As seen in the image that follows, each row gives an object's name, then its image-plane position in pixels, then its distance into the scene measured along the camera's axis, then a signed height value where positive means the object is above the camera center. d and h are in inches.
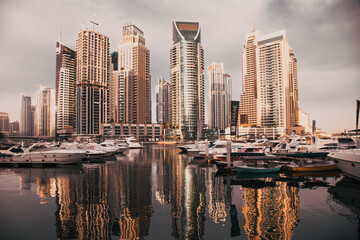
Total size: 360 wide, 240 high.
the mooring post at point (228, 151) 1319.0 -155.5
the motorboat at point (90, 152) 2001.2 -244.6
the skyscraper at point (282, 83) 7751.0 +1417.4
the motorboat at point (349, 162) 928.9 -162.3
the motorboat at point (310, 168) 1258.0 -243.0
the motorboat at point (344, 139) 3924.7 -266.0
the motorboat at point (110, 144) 2870.8 -250.4
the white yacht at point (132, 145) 4049.2 -354.1
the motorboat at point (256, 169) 1206.1 -238.8
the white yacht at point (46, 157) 1533.0 -211.7
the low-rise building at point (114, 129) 7563.0 -133.2
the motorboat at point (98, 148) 2217.0 -222.6
